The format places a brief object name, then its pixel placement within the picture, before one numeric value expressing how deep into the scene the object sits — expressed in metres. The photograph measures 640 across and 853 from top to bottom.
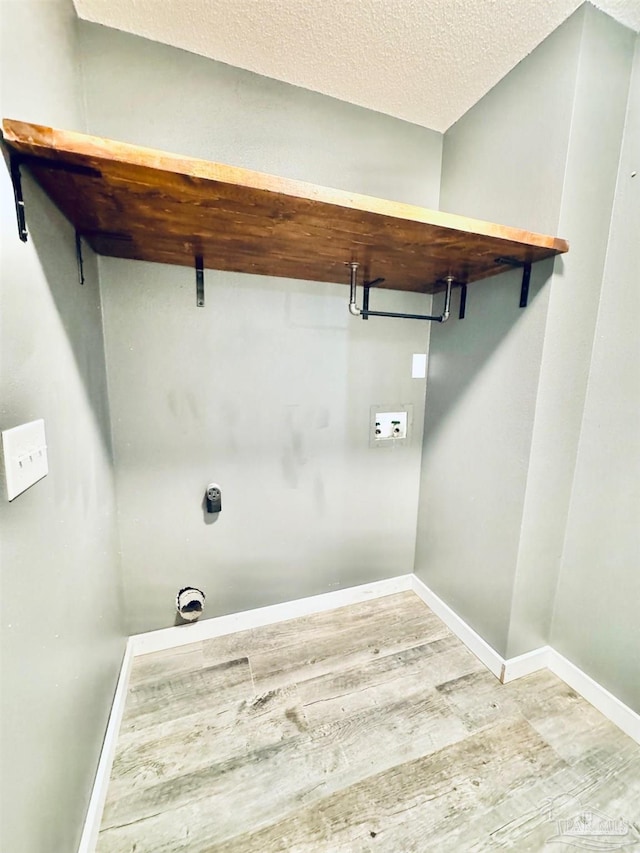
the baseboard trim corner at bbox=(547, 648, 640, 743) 1.27
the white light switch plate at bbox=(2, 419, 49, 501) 0.62
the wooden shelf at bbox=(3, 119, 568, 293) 0.72
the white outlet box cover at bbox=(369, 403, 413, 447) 1.85
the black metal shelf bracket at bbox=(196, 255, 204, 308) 1.39
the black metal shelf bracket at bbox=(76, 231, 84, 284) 1.07
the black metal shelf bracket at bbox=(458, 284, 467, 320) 1.63
